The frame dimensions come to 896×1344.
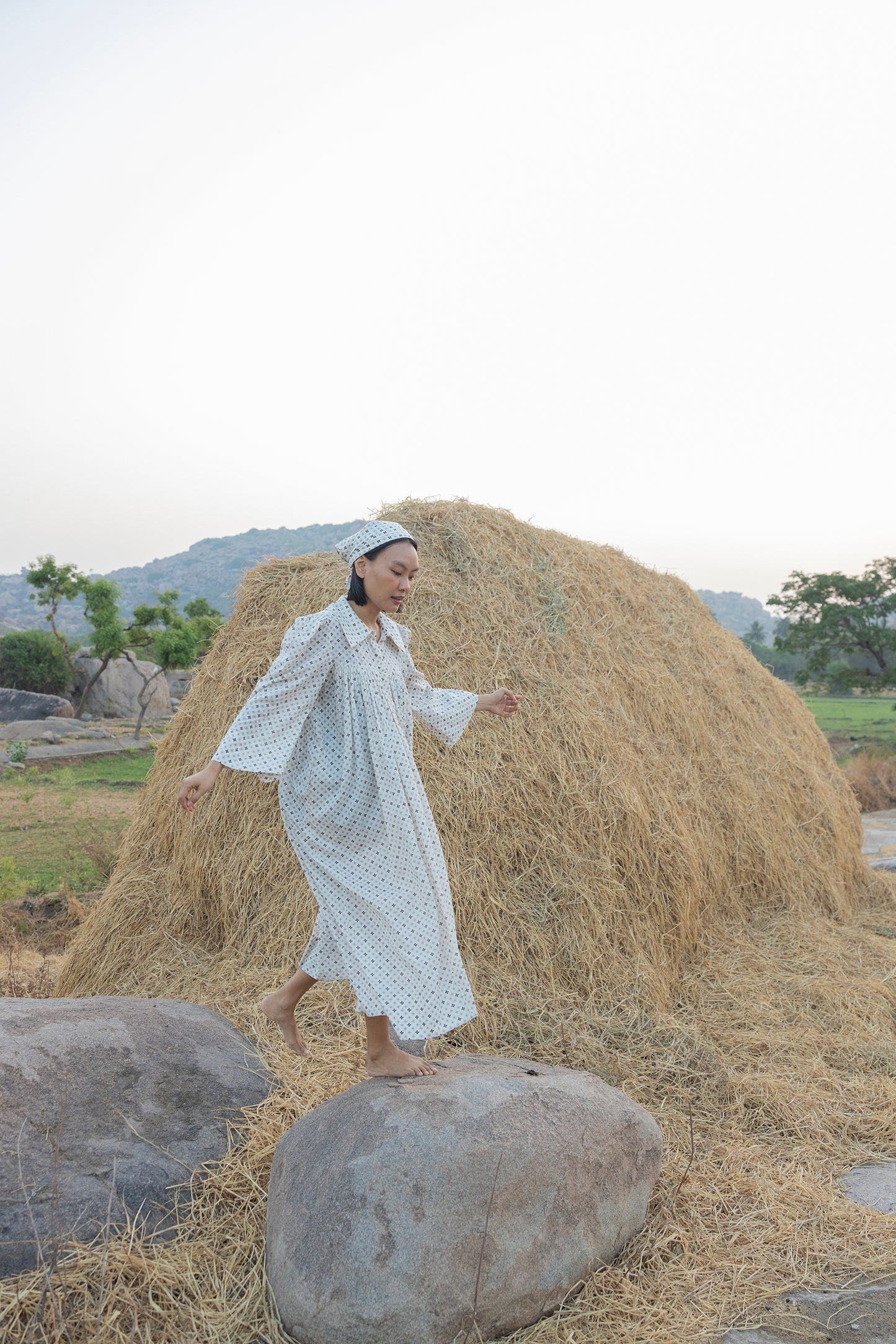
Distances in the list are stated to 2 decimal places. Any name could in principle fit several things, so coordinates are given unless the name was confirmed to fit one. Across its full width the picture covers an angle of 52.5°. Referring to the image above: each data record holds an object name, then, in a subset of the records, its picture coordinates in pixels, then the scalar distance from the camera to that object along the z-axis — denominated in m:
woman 3.05
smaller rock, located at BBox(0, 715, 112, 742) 24.34
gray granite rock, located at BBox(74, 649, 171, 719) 32.25
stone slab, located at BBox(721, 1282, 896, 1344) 2.65
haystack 4.69
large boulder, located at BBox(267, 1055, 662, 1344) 2.51
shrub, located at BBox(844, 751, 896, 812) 15.49
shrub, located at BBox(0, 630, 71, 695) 34.44
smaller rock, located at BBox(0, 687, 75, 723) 28.62
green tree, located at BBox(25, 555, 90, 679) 28.34
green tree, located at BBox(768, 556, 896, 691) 21.84
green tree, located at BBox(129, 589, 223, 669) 25.56
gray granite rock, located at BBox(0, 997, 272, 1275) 2.80
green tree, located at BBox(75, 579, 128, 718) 26.70
